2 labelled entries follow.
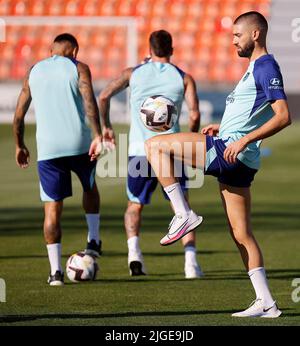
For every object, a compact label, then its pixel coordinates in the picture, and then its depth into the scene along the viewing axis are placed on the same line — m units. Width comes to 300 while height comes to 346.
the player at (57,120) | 11.27
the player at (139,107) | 11.73
